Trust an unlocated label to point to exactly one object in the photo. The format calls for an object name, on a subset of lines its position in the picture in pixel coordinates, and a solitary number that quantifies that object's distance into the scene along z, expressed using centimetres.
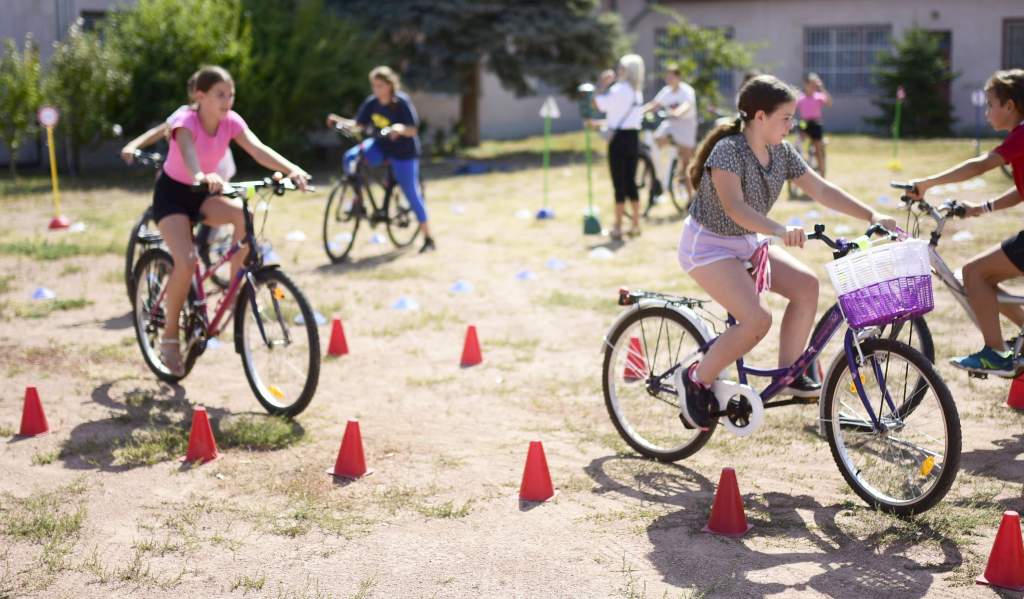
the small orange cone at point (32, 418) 623
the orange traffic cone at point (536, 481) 517
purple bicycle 462
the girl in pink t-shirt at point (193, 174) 668
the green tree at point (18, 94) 1839
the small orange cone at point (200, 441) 577
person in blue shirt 1161
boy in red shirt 556
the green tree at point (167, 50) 1912
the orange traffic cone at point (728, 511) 469
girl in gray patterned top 504
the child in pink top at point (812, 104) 1723
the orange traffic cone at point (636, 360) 590
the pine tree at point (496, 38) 2325
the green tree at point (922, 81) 2786
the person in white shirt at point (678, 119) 1478
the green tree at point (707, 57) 2548
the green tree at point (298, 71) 1972
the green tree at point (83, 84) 1870
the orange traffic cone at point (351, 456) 550
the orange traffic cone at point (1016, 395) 625
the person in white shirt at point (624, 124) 1250
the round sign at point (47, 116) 1265
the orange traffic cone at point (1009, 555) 402
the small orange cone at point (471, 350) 779
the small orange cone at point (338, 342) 803
